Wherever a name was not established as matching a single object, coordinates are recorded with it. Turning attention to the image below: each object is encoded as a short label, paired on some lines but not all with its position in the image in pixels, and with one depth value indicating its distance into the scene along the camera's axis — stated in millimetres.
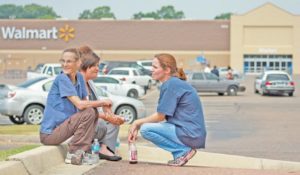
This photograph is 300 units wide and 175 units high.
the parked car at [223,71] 74231
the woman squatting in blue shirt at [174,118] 9125
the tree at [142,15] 182350
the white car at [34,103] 20859
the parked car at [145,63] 69788
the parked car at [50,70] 43172
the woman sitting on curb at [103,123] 9430
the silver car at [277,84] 42312
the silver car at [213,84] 43875
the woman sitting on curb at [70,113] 8977
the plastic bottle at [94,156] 8953
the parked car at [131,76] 47128
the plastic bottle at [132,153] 9195
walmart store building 95438
